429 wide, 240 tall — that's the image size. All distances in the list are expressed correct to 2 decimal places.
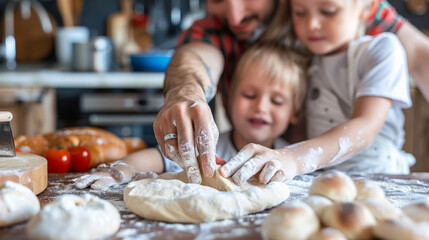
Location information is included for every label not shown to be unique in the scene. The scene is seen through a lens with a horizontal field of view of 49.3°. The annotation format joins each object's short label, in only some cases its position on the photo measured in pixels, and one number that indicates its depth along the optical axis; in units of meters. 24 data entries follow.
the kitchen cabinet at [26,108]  2.36
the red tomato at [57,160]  1.14
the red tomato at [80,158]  1.19
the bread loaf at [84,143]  1.22
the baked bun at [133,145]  1.42
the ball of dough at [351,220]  0.64
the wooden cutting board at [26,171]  0.87
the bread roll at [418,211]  0.68
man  1.30
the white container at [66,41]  2.86
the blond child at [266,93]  1.50
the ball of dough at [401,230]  0.61
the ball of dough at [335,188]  0.75
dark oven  2.42
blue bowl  2.49
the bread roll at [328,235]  0.61
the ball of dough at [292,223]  0.65
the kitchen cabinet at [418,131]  2.48
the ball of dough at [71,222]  0.67
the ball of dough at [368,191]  0.76
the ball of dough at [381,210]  0.67
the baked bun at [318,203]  0.69
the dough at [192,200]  0.77
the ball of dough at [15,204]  0.73
